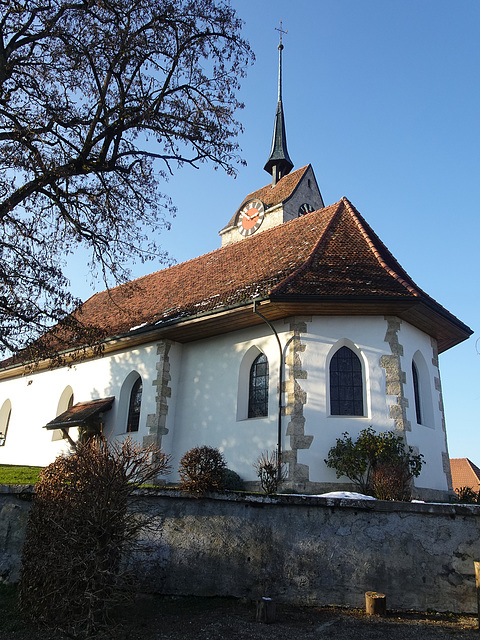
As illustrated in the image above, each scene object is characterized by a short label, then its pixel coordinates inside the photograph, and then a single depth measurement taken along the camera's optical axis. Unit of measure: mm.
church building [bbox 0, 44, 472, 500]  11281
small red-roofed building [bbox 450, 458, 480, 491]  34062
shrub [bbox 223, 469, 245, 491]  11297
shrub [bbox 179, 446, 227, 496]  7672
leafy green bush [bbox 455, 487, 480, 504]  11950
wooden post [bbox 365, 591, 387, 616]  6562
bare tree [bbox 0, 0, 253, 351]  10617
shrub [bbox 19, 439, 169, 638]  5629
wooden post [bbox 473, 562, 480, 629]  6455
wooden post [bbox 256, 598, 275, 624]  6191
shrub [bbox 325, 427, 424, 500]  10289
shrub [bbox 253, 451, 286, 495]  9581
